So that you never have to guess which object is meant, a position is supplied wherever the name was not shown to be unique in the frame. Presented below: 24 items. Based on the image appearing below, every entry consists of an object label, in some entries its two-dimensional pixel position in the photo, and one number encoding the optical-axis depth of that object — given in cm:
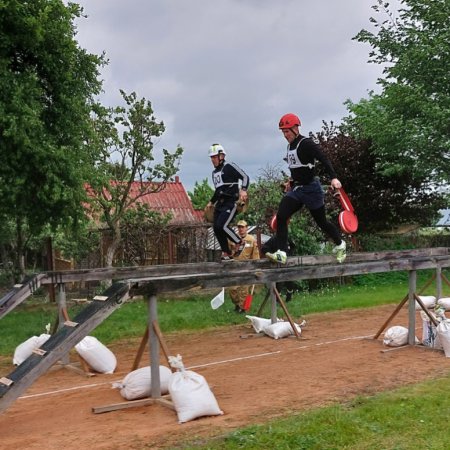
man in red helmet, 769
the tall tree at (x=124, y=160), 1538
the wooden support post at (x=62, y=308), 845
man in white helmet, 881
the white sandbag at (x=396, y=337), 932
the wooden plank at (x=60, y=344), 515
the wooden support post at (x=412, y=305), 927
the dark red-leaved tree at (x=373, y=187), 2150
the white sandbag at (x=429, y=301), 1223
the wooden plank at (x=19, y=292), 742
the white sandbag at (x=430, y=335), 906
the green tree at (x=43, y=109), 971
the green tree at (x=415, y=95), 1805
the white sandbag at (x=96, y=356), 808
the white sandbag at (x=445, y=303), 1219
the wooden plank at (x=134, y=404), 621
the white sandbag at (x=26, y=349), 835
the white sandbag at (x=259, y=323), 1086
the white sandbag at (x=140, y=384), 660
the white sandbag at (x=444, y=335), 857
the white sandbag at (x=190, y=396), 575
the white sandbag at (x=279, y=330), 1044
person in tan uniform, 1232
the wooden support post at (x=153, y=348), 646
